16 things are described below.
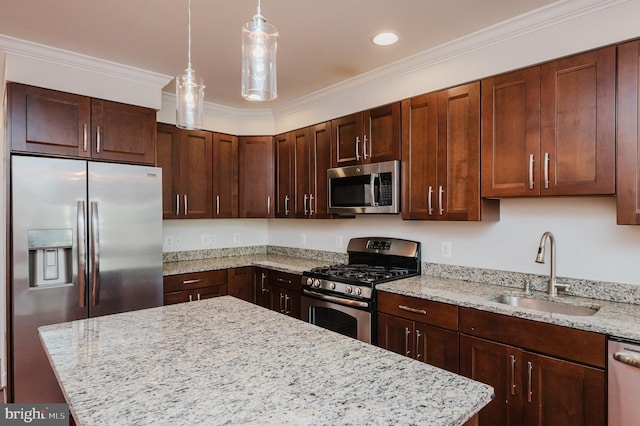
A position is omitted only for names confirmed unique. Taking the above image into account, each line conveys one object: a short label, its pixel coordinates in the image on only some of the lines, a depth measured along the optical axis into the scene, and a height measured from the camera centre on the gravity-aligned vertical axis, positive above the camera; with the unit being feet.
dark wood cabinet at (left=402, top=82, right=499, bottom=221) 7.91 +1.25
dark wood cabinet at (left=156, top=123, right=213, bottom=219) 11.35 +1.32
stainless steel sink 6.67 -1.84
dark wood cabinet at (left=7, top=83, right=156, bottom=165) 8.14 +2.09
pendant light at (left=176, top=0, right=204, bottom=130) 5.24 +1.64
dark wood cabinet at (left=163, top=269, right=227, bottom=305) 10.54 -2.23
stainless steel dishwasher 5.06 -2.42
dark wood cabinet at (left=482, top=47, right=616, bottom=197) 6.21 +1.53
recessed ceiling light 7.92 +3.81
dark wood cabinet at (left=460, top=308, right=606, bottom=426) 5.48 -2.64
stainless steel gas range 8.57 -1.77
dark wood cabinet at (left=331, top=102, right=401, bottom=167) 9.41 +2.08
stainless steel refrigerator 7.88 -0.88
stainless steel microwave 9.30 +0.64
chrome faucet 7.19 -1.26
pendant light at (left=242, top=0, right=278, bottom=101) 4.07 +1.75
